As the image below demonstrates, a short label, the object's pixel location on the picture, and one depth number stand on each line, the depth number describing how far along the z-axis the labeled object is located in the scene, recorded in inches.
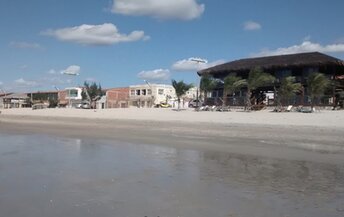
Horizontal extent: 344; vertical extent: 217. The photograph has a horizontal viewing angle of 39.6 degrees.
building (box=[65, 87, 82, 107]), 4557.1
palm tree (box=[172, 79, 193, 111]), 2335.1
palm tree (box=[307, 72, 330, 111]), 1861.5
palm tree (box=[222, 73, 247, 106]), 2151.8
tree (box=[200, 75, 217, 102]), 2263.8
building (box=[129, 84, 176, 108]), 4000.0
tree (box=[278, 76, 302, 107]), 1936.5
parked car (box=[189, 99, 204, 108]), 2480.3
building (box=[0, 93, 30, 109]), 4679.6
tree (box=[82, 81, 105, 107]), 3385.8
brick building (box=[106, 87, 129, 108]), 3841.0
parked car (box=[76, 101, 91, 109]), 3385.8
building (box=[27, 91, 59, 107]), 4483.8
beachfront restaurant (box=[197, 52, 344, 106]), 2028.8
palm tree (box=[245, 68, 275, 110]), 2044.8
